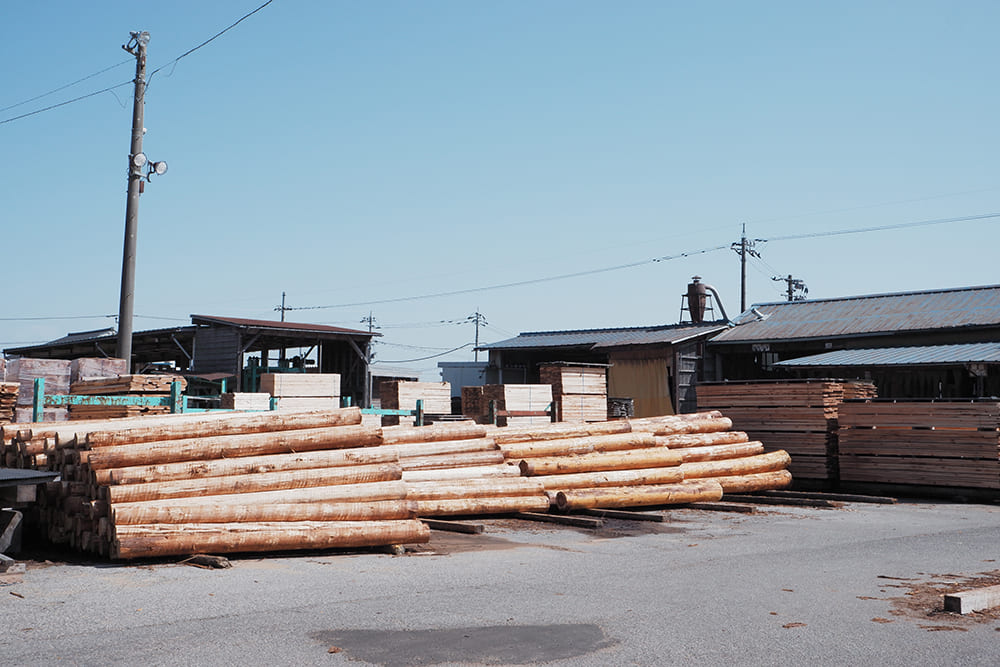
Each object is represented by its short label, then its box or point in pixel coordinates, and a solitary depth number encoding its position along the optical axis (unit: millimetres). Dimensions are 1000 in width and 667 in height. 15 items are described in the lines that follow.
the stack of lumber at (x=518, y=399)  25984
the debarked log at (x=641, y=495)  14383
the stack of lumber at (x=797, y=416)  18953
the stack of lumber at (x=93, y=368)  19859
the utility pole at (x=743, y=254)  56344
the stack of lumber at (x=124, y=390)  17614
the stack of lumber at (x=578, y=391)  27062
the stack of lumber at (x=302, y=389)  26484
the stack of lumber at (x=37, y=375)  18562
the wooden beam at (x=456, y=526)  12258
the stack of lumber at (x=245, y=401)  23469
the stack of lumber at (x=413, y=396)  27078
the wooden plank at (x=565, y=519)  13086
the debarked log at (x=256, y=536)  8844
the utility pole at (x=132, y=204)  20906
